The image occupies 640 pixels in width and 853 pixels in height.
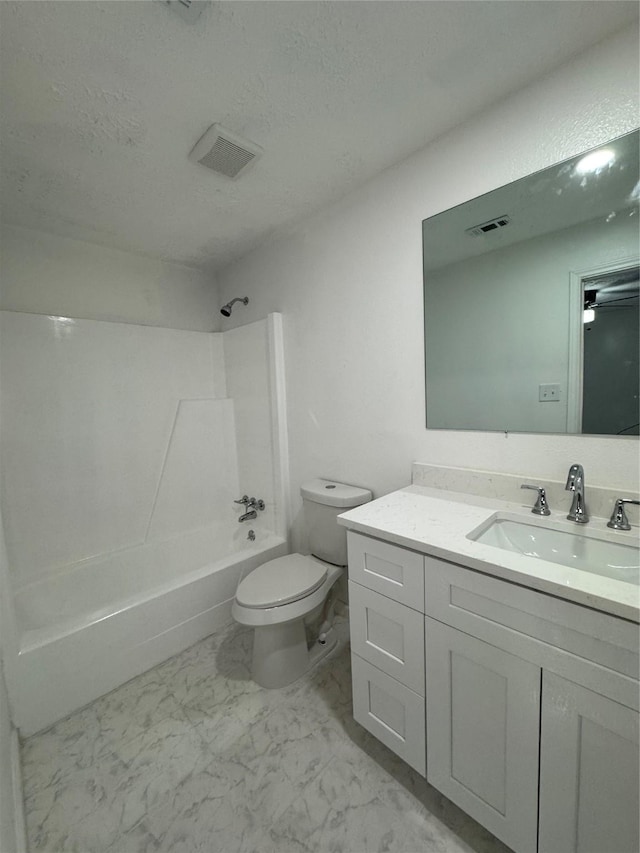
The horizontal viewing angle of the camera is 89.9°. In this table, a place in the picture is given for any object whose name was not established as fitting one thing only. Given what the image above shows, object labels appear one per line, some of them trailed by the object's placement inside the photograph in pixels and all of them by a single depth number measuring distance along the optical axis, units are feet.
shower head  7.39
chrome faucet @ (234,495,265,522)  7.39
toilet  4.56
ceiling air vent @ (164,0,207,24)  2.63
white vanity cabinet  2.19
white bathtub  4.41
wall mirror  3.26
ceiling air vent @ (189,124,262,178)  4.02
